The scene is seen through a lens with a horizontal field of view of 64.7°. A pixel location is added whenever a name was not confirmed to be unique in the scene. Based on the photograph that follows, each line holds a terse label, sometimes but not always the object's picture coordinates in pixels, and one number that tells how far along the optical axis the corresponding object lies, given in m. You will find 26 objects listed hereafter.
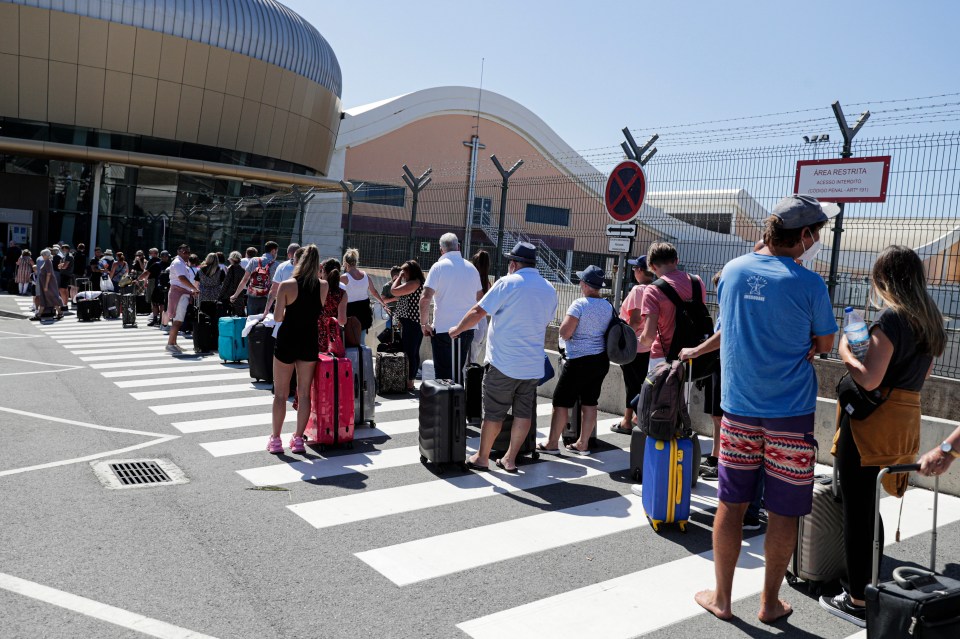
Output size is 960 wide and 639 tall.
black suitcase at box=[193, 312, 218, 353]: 13.02
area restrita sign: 7.48
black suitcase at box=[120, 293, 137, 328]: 17.64
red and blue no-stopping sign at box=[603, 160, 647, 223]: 8.53
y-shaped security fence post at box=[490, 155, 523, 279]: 11.70
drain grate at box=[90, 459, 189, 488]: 5.78
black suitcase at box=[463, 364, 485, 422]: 7.75
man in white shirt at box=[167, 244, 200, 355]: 13.22
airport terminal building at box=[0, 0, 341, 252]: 30.80
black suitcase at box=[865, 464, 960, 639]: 2.78
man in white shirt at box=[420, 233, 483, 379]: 8.06
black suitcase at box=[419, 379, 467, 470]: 6.41
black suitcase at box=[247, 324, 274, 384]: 10.10
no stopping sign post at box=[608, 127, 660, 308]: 9.48
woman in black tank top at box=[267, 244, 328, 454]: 6.54
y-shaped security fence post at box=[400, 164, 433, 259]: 13.54
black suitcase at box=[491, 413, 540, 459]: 6.91
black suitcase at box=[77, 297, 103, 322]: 18.83
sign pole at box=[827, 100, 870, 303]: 7.64
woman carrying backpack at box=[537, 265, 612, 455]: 6.90
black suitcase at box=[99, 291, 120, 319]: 20.02
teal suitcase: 11.88
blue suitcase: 5.16
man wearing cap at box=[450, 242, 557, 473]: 6.21
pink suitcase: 6.91
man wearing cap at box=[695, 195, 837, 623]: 3.64
